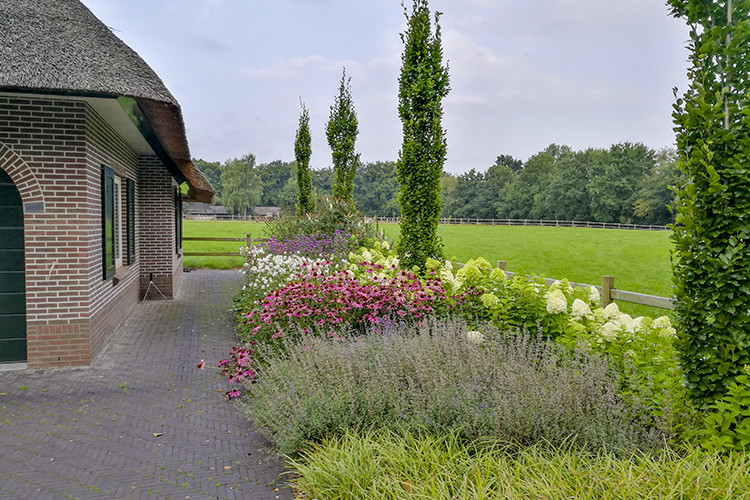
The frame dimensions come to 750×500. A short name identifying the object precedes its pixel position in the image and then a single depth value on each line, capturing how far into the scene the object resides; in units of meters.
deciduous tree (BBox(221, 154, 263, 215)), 80.44
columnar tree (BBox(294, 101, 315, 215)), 19.08
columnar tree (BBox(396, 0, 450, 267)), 8.16
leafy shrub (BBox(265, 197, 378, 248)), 13.45
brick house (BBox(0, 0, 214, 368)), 5.31
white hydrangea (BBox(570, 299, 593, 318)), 5.26
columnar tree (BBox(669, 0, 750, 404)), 3.04
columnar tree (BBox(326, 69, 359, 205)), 16.39
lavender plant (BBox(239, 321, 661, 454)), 3.43
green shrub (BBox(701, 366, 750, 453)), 2.88
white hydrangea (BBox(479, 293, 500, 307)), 5.72
